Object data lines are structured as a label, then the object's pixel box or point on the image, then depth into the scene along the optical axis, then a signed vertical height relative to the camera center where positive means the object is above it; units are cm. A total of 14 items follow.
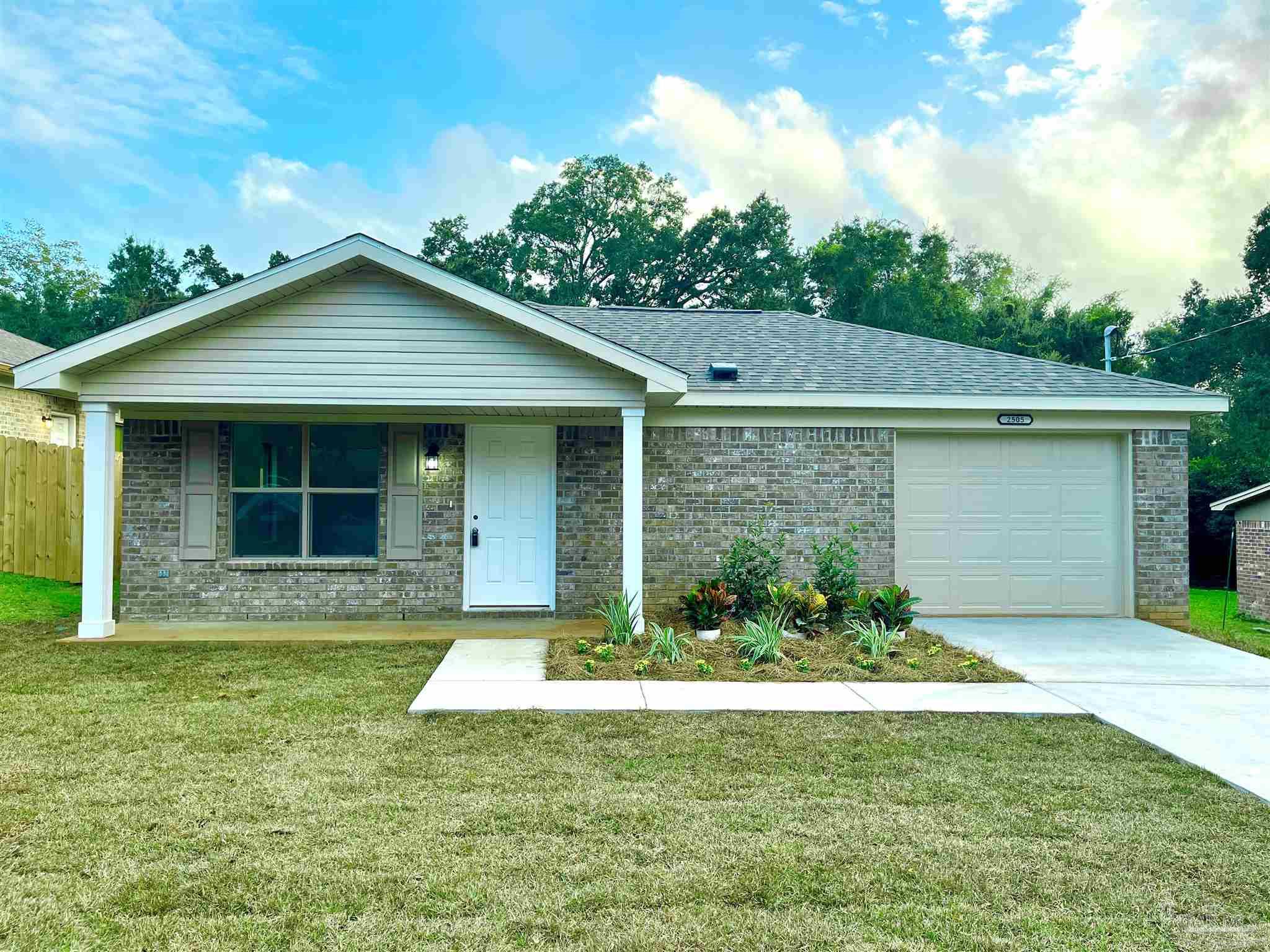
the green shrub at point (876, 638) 731 -135
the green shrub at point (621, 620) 781 -124
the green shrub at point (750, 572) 880 -88
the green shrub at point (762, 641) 723 -135
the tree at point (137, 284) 3209 +837
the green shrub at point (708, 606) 828 -117
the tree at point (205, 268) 3538 +945
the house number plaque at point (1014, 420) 963 +83
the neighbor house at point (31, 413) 1511 +143
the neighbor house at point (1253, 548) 1383 -93
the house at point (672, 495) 931 -5
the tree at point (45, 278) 3291 +895
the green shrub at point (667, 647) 719 -138
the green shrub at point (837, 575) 869 -90
